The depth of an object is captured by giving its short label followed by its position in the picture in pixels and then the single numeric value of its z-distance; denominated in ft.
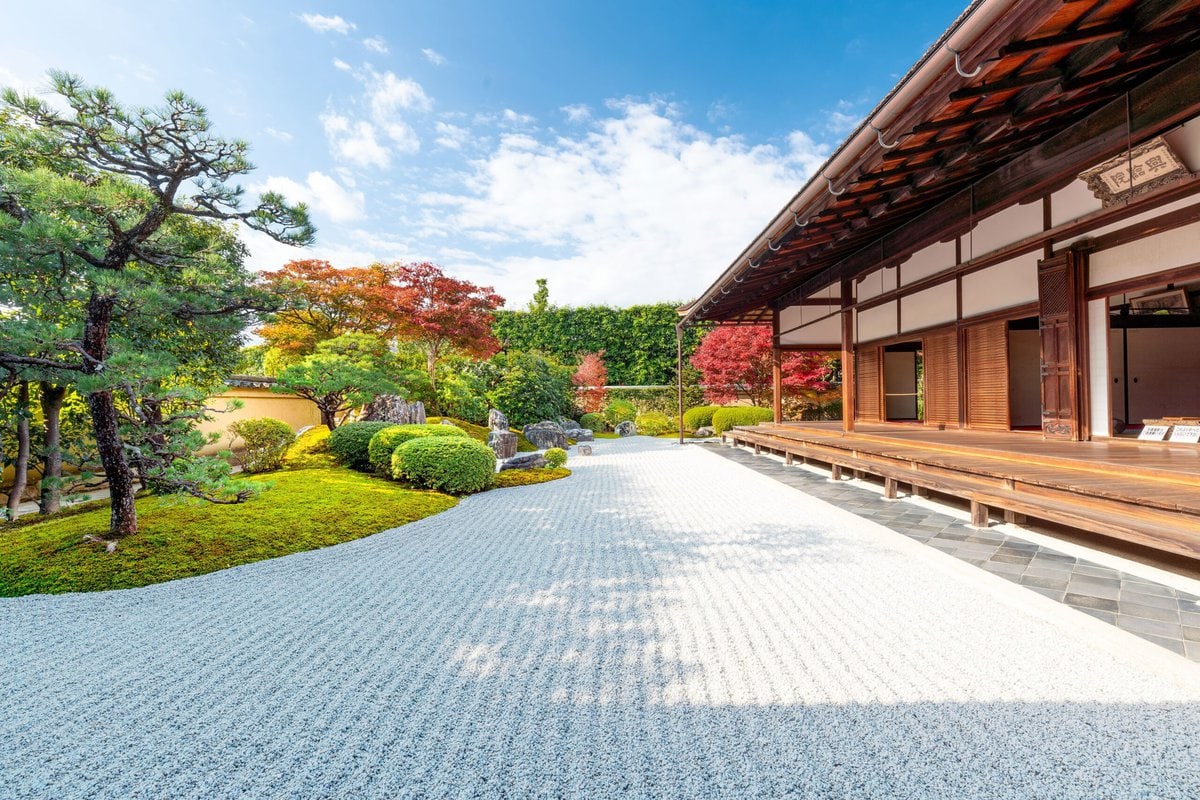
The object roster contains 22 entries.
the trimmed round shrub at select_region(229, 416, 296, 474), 24.12
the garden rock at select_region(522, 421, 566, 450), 38.78
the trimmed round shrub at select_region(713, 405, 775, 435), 43.60
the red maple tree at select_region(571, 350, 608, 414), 53.36
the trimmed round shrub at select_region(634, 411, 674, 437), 51.47
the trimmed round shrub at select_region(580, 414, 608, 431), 51.08
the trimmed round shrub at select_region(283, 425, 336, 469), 24.84
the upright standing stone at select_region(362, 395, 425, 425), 30.53
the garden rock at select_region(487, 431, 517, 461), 30.71
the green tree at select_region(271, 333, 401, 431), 25.86
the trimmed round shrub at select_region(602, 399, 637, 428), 53.93
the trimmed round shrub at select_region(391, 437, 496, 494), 20.68
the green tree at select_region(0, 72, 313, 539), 9.19
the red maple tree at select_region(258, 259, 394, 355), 36.29
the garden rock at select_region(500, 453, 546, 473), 26.62
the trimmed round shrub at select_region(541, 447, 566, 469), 27.90
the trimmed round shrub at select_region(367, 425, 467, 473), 23.06
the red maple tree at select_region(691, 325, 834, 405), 41.93
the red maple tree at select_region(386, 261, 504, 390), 36.35
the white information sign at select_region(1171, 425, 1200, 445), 14.07
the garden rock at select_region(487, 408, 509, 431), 36.52
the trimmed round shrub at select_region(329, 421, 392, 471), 24.47
